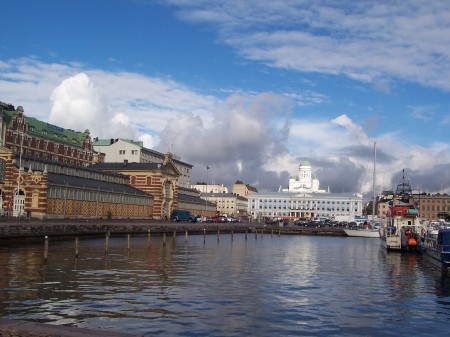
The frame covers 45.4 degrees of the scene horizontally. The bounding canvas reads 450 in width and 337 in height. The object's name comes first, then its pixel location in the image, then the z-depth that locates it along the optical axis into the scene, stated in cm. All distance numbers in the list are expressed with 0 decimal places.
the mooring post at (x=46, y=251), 4925
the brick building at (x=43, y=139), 13300
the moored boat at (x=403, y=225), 7950
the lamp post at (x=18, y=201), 9871
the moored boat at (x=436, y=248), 4995
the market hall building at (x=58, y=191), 9850
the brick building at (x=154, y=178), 15488
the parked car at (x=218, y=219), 18694
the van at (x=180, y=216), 15904
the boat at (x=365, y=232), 14312
